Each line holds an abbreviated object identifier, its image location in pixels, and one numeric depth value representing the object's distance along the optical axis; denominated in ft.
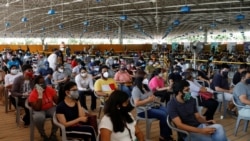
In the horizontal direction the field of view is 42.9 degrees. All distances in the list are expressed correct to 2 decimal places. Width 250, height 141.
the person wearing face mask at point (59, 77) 24.07
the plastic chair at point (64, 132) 11.60
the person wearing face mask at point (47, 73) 24.18
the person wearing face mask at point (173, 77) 19.15
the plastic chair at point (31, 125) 14.84
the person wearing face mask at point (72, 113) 12.03
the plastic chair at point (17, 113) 18.02
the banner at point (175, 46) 88.79
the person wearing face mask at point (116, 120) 8.64
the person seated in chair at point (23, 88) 17.94
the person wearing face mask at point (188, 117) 11.37
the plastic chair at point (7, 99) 21.23
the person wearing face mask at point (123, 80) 24.50
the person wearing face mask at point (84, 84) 22.25
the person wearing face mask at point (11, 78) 20.16
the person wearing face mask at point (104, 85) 19.83
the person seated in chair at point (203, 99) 18.57
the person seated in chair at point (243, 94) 16.35
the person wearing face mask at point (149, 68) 33.94
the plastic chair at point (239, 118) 16.32
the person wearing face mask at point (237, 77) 24.08
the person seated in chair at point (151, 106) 15.03
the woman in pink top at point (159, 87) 21.75
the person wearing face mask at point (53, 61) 29.45
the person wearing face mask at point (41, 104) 14.98
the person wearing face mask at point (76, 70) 28.98
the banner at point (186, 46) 88.75
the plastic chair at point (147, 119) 15.17
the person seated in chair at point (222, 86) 20.40
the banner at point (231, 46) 85.23
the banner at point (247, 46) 77.83
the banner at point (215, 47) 82.15
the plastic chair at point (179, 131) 11.47
